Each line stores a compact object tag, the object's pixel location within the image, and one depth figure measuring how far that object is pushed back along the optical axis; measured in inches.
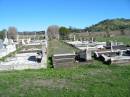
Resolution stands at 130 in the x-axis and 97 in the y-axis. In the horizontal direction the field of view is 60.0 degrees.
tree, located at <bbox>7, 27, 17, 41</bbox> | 1419.0
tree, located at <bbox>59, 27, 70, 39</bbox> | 1431.7
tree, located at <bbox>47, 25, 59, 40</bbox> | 1468.1
